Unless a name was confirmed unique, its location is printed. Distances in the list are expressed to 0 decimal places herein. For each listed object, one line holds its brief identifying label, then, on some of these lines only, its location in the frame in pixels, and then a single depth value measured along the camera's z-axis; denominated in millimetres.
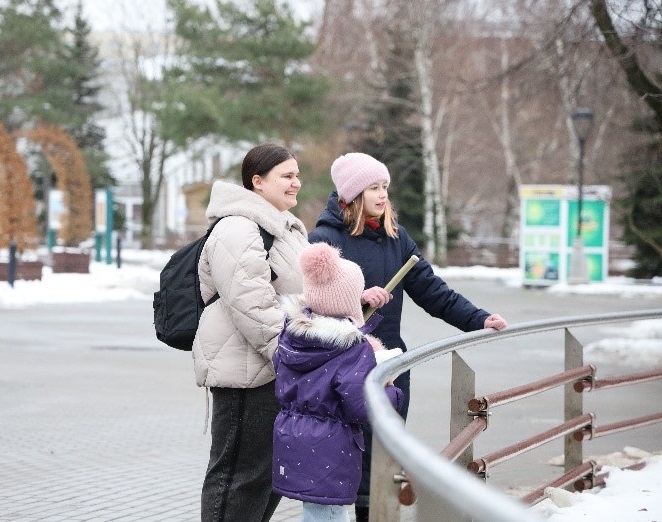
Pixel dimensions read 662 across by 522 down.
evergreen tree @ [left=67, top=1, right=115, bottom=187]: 70188
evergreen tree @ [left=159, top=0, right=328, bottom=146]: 51906
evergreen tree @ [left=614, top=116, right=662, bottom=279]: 36656
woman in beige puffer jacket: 4832
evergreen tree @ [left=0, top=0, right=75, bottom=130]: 63750
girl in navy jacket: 5281
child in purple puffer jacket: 4375
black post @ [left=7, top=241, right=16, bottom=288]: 27891
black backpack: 4992
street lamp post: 33375
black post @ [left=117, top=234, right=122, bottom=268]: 39209
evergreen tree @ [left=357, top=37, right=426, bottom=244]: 49406
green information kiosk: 35594
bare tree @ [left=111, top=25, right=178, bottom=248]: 70000
